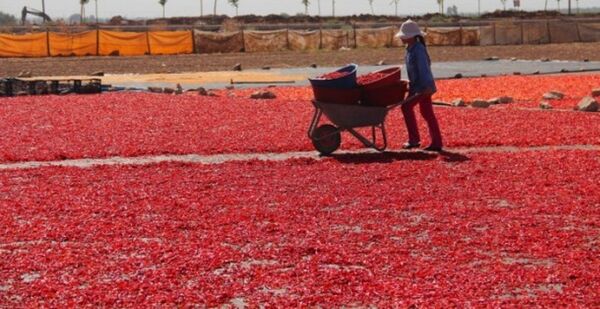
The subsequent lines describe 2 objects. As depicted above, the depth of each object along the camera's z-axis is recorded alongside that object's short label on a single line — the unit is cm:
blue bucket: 1254
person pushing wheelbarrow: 1286
